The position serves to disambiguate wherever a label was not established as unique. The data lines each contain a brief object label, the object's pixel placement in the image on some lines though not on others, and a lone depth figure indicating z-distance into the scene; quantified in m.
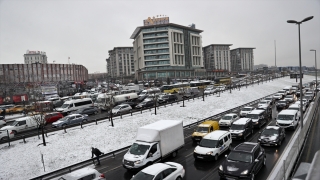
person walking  16.31
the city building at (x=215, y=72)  148.95
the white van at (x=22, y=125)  25.77
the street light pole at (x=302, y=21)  18.06
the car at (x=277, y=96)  45.99
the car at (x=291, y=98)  40.95
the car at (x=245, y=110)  31.12
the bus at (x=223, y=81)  78.62
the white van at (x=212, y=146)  15.08
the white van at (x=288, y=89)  55.22
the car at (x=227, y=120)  25.93
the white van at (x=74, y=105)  36.66
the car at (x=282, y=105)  35.92
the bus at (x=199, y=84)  65.30
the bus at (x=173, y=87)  60.82
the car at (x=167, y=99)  44.32
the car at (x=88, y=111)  34.83
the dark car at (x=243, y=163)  11.38
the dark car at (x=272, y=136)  17.12
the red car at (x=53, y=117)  30.00
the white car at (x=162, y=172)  10.66
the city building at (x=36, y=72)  89.39
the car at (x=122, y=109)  34.47
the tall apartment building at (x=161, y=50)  121.62
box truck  14.08
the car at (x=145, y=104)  39.13
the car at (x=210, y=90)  55.78
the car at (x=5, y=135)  22.64
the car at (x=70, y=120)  27.39
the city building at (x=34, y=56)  177.00
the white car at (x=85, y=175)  11.15
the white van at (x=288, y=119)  22.06
